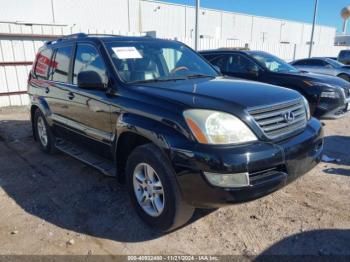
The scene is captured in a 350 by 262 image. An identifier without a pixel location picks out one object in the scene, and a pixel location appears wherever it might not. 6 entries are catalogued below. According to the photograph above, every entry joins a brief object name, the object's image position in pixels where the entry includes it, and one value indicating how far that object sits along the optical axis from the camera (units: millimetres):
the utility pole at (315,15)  21031
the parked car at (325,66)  13984
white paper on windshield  3543
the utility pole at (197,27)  11497
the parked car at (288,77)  6195
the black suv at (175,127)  2465
